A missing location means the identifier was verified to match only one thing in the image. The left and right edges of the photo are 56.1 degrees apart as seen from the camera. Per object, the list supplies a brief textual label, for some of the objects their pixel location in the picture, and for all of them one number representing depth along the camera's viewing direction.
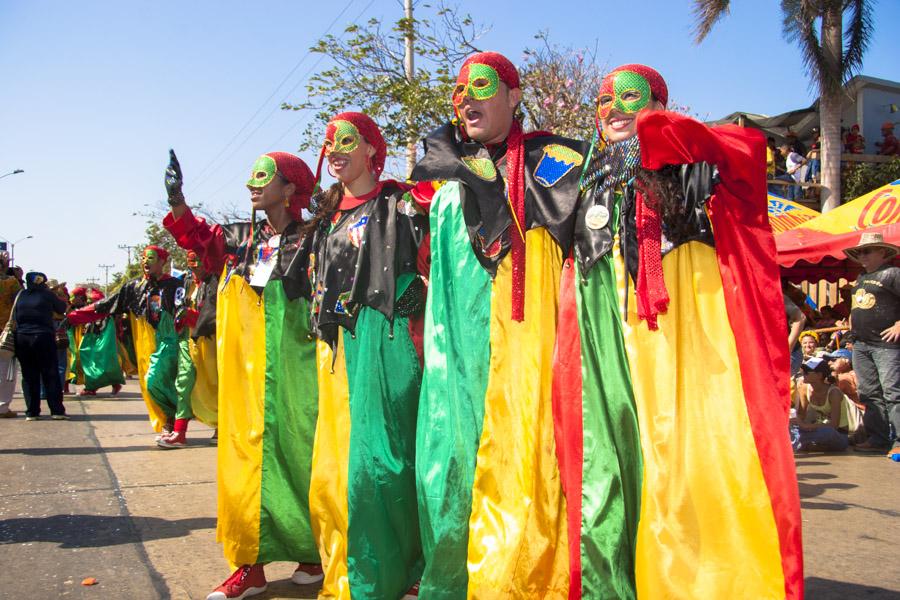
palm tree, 17.64
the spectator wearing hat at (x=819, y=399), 8.80
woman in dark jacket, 11.27
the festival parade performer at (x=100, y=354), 14.75
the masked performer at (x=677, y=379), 2.53
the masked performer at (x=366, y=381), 3.27
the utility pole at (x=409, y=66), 14.54
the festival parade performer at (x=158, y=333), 8.79
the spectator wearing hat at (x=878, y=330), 7.65
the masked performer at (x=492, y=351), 2.82
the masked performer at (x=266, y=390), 3.85
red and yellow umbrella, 9.24
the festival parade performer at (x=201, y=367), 8.38
